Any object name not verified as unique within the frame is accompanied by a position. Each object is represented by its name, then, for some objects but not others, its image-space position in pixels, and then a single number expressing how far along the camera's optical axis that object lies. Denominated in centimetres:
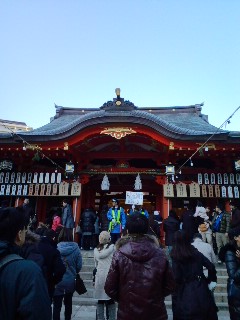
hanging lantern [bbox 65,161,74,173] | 1123
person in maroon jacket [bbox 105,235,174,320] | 269
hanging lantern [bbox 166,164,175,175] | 1095
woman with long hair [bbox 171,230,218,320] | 320
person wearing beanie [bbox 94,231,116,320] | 475
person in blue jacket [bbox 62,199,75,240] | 983
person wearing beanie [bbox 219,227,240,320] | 345
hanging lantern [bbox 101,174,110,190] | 1127
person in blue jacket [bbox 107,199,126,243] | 1000
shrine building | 1077
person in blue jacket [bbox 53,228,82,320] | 465
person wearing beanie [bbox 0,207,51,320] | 160
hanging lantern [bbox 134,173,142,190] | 1116
